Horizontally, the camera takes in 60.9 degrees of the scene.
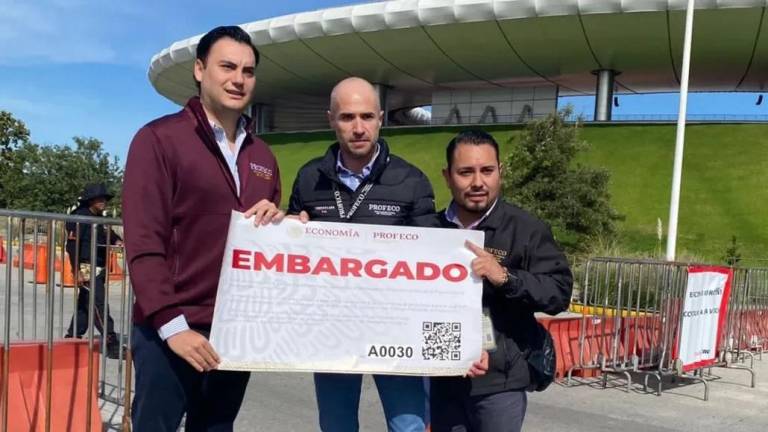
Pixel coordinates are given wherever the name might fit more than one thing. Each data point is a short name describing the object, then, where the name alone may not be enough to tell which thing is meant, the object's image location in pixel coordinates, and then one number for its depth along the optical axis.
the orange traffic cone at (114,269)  5.22
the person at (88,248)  4.79
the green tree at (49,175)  39.81
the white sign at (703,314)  7.63
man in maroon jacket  2.36
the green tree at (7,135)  39.84
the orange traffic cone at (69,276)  5.84
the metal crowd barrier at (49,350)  4.11
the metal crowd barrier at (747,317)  9.63
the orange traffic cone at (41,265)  4.36
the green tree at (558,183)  22.39
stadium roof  36.28
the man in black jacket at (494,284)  2.81
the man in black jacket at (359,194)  2.86
